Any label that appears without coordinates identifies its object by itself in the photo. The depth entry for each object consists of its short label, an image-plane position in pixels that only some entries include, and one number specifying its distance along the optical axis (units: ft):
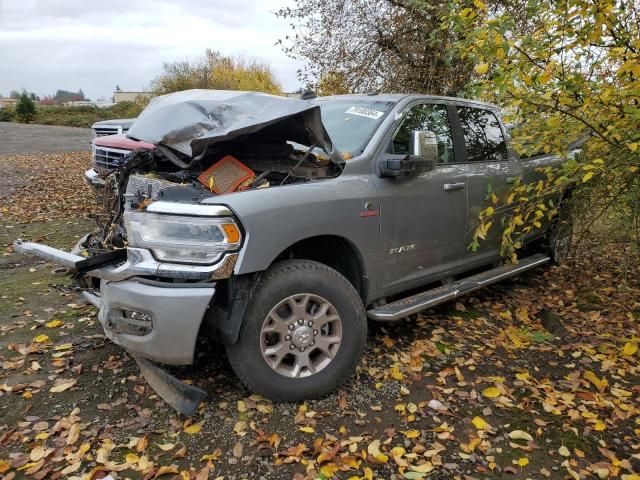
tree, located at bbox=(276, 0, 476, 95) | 30.45
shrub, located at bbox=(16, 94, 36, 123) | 108.78
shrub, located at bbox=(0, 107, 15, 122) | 110.06
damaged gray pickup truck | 8.91
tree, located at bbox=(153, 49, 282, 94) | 76.23
